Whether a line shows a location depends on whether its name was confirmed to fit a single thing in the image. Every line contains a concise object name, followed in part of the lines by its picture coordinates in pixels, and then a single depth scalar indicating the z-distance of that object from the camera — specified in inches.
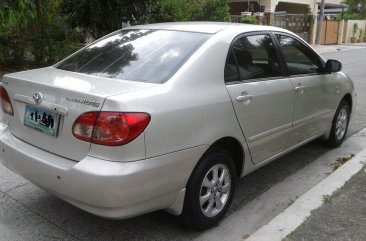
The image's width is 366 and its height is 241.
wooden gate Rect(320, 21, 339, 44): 1393.9
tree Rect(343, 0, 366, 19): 1805.9
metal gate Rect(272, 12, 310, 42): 1215.6
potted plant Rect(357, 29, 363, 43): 1647.4
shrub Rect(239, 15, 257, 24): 980.7
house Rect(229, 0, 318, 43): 1169.4
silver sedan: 112.7
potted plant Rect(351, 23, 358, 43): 1566.7
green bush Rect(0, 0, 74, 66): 429.7
